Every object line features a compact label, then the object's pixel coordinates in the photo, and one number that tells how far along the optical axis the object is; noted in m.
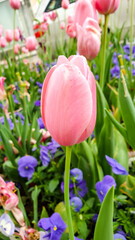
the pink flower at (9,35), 1.71
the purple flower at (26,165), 0.62
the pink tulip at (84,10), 0.58
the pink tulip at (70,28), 0.69
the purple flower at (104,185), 0.46
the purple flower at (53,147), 0.68
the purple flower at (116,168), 0.47
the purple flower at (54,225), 0.42
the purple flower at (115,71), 1.36
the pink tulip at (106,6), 0.58
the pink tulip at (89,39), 0.54
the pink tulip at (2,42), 1.79
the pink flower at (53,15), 1.73
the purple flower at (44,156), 0.65
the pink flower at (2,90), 0.68
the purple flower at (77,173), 0.54
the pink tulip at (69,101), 0.23
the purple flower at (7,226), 0.41
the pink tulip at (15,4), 1.14
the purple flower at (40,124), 0.89
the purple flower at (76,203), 0.51
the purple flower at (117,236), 0.43
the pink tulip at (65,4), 1.39
